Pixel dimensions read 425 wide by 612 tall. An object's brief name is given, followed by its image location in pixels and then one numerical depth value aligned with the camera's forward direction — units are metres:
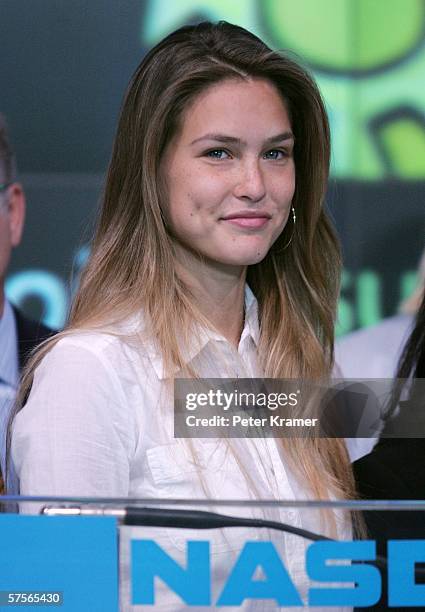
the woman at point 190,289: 3.18
